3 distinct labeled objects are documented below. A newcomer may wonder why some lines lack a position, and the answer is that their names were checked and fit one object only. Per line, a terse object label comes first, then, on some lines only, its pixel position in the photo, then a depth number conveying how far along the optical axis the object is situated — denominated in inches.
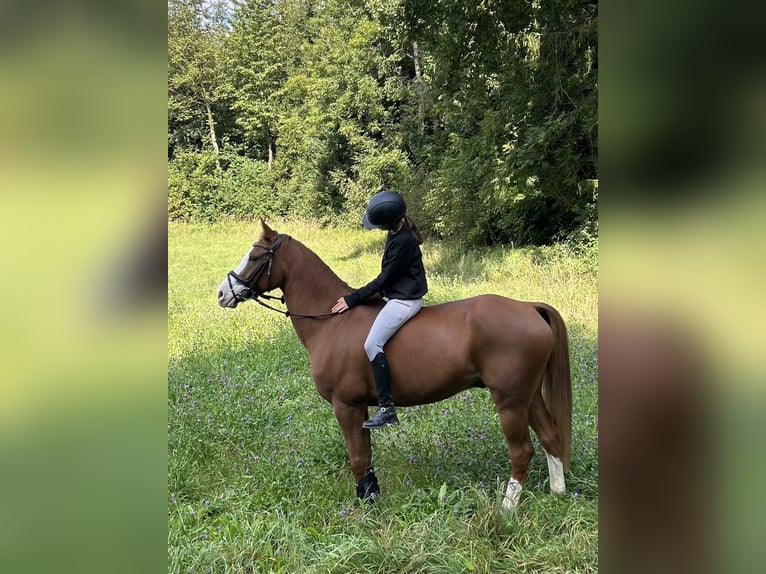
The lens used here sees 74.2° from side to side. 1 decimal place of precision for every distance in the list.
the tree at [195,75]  954.1
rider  144.5
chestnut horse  142.9
